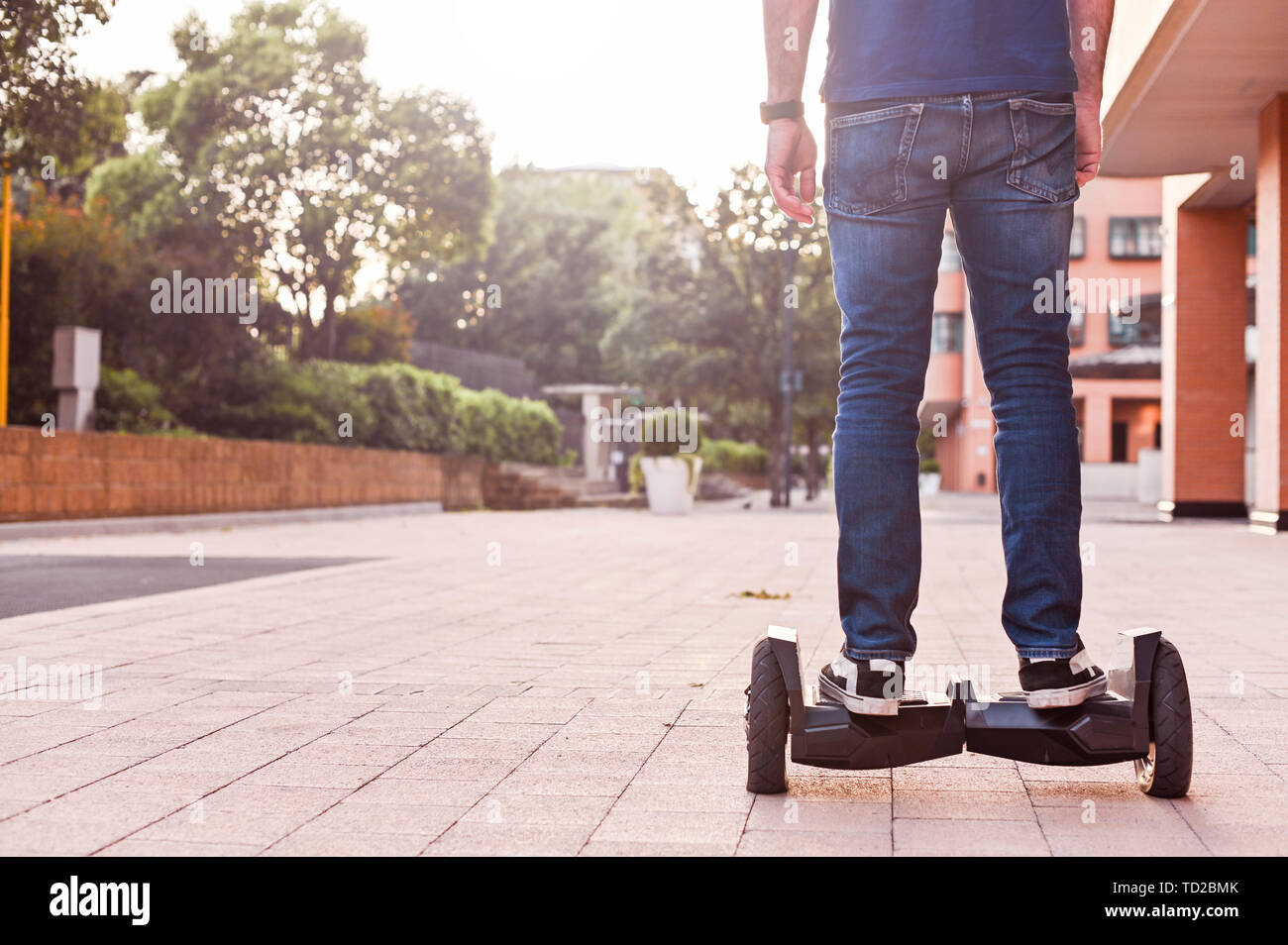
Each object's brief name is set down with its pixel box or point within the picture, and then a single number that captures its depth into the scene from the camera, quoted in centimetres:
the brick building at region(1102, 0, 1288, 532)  1135
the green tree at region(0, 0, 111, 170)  981
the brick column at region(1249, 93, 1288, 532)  1262
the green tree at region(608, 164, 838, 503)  2739
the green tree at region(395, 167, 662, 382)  4856
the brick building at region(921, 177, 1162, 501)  4141
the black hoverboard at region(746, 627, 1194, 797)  251
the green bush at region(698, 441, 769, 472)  4264
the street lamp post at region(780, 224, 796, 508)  2555
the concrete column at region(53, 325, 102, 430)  1341
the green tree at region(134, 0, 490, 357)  2298
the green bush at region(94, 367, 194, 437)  1485
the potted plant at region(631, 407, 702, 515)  2291
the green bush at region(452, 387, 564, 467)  2475
